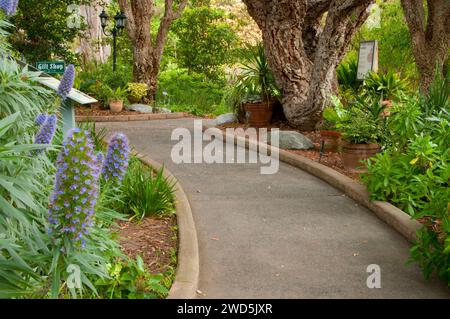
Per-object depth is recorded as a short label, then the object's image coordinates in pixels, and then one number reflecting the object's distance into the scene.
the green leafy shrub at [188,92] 17.46
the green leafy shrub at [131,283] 3.56
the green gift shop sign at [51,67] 5.87
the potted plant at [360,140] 7.50
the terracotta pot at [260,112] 11.48
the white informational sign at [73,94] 4.80
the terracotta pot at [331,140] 8.88
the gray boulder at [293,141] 9.37
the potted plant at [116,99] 15.11
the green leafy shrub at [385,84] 8.84
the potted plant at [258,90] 11.55
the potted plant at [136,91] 15.95
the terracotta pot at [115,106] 15.09
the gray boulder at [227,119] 12.23
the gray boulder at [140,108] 15.49
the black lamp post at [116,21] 16.19
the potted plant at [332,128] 8.18
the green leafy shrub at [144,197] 5.32
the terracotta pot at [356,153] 7.49
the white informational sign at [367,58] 9.27
